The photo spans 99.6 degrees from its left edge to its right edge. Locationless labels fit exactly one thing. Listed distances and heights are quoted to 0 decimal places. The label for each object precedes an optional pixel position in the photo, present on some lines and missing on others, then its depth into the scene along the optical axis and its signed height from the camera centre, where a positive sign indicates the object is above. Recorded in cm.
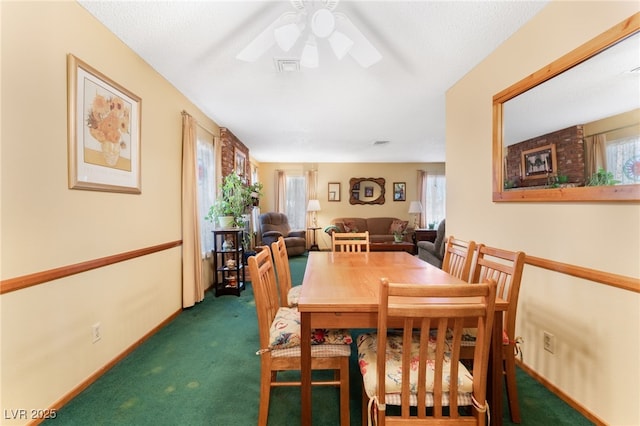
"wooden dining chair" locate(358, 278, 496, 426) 92 -58
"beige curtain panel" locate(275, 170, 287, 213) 732 +55
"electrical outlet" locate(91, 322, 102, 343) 181 -82
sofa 678 -37
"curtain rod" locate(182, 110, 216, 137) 303 +111
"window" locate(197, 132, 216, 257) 353 +34
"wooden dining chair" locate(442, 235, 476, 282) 179 -35
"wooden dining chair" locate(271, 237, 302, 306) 193 -51
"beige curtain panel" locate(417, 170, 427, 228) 745 +47
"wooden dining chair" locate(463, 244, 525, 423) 133 -47
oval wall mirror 754 +56
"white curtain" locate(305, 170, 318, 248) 739 +61
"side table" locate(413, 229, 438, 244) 614 -55
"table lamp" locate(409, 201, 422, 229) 700 +10
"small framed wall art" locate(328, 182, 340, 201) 755 +56
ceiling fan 143 +99
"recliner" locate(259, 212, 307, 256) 613 -52
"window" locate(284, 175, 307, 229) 751 +34
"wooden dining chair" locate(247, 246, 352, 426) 135 -71
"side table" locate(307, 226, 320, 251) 727 -88
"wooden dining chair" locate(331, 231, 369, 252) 288 -32
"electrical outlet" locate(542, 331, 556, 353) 169 -84
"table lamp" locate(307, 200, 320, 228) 704 +13
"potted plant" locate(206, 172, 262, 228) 360 +10
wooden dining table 119 -41
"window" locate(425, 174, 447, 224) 754 +36
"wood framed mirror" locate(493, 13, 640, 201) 128 +49
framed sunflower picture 166 +56
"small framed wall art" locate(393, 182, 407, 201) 760 +56
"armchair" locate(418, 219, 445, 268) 385 -59
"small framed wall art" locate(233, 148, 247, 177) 479 +92
